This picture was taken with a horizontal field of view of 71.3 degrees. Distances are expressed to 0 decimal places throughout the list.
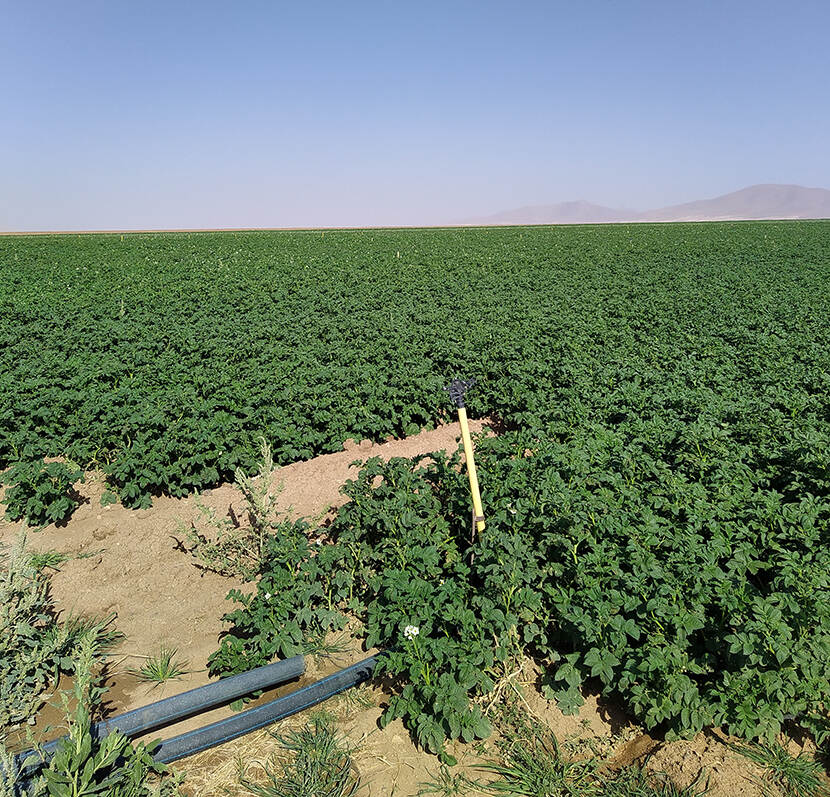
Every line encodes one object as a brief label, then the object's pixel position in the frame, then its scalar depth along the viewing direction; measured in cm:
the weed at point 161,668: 395
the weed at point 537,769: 300
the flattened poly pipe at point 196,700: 311
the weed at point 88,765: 237
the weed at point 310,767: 303
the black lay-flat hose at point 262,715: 317
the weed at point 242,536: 494
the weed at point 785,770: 288
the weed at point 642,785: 288
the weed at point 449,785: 303
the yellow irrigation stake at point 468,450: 405
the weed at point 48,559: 511
